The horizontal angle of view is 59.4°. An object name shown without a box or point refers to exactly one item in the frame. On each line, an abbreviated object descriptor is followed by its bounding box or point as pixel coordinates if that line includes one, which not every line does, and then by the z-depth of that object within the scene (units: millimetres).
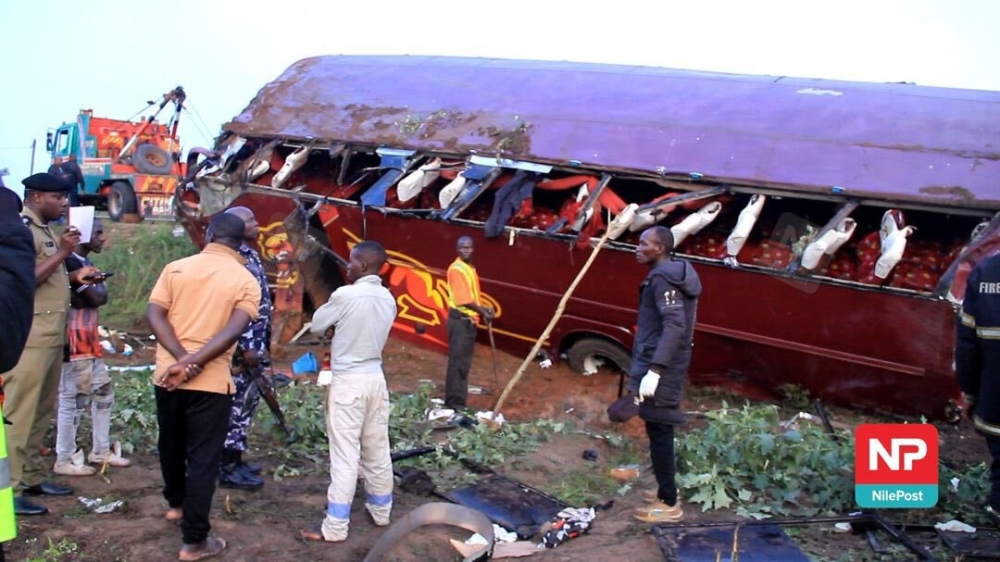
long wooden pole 8102
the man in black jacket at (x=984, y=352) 4535
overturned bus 7641
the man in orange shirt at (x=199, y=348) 4168
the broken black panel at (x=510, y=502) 5215
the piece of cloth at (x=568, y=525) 4940
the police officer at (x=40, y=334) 4656
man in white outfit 4645
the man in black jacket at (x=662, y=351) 4984
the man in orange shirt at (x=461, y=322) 8164
